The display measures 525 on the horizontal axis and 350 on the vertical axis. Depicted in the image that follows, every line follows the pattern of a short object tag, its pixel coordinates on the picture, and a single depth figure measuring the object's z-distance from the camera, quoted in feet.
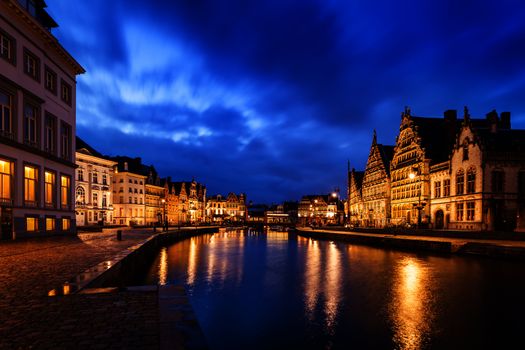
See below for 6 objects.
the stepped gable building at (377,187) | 233.76
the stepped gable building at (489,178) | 138.62
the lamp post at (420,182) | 124.57
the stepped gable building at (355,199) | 291.38
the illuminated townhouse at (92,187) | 223.10
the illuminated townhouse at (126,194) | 292.81
